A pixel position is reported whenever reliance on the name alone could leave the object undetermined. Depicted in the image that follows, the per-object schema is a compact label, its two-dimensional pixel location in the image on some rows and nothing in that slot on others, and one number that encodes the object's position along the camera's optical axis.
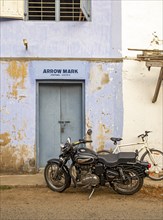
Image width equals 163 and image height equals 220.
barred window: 9.76
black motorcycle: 7.52
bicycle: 9.31
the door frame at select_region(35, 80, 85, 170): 9.70
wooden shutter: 9.49
